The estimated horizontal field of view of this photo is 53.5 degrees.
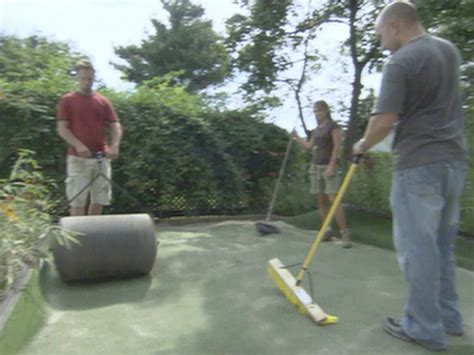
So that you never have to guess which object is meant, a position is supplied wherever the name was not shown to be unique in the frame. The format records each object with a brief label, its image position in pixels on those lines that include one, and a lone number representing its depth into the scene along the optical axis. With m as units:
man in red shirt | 4.11
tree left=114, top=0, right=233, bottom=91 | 26.25
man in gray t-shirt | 2.24
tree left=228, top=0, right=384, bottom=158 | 6.89
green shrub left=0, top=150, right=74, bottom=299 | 2.79
